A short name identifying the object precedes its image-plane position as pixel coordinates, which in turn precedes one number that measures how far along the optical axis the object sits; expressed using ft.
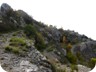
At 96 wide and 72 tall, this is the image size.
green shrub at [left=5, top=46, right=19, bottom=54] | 13.24
